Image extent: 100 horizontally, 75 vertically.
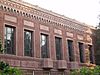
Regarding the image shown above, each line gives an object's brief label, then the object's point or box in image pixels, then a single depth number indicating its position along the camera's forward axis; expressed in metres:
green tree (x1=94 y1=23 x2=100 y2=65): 20.59
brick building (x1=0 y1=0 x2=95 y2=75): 13.42
